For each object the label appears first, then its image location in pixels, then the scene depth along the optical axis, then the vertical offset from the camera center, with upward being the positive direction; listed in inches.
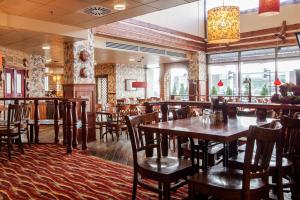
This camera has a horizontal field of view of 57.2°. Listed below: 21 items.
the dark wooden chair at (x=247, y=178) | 71.6 -25.7
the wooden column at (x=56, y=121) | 233.5 -22.5
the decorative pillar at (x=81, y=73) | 271.6 +21.4
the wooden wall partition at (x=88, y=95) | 270.8 -0.4
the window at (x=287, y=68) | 435.8 +39.5
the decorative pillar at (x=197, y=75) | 485.7 +32.9
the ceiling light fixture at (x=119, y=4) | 186.1 +61.7
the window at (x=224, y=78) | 501.4 +27.5
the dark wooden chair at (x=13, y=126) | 192.2 -22.2
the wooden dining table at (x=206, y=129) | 85.8 -12.5
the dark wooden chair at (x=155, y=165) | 91.9 -26.2
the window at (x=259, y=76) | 461.1 +29.4
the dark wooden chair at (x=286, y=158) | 85.1 -24.3
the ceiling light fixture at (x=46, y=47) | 321.8 +58.4
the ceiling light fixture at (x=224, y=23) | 175.5 +45.5
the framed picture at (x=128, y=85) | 605.9 +20.0
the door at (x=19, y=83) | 405.4 +17.9
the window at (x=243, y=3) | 471.2 +156.6
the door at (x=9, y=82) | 382.6 +18.3
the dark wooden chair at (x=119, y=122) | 279.6 -29.1
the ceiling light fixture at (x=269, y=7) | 159.0 +50.1
